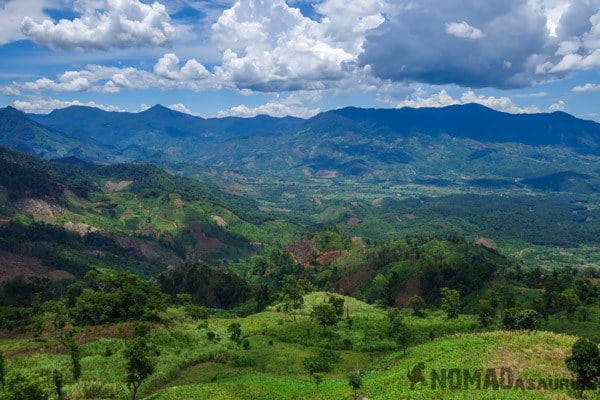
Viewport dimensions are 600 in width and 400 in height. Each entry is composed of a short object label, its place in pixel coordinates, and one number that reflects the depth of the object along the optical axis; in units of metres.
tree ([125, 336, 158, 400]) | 58.00
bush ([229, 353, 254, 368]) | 86.44
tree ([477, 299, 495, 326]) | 112.44
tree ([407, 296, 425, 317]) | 144.57
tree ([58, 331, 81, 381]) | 73.25
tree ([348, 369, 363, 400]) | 54.62
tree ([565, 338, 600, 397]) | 49.53
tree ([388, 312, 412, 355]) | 90.93
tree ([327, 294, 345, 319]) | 129.81
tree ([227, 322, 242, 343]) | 104.56
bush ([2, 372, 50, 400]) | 43.12
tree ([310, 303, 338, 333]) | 113.81
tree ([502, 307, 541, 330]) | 86.50
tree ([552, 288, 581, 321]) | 125.06
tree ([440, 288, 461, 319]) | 135.90
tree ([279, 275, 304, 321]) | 152.38
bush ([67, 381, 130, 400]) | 65.37
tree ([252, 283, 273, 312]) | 175.48
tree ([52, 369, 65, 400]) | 62.03
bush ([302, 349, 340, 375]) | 75.62
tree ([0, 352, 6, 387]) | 67.13
